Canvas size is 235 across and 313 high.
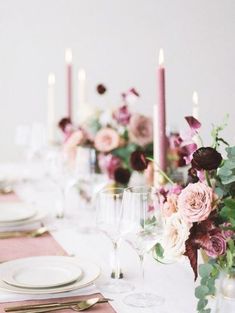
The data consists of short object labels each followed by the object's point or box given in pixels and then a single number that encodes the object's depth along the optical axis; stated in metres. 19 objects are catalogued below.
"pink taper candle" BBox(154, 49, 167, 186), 1.98
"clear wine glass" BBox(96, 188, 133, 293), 1.55
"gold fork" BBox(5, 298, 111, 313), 1.38
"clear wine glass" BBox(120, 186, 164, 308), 1.49
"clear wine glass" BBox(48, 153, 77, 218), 2.46
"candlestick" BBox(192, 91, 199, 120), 1.85
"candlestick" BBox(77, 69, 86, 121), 3.24
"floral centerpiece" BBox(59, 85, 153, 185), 2.45
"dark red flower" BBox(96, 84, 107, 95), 2.61
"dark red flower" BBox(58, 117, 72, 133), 2.85
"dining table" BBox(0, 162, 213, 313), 1.44
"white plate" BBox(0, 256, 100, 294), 1.47
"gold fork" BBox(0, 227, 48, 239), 2.05
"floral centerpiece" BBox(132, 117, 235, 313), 1.31
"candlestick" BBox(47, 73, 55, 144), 3.72
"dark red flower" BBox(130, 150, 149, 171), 1.88
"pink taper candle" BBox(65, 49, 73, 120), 3.17
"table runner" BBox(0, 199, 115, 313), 1.84
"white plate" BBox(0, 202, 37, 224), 2.18
